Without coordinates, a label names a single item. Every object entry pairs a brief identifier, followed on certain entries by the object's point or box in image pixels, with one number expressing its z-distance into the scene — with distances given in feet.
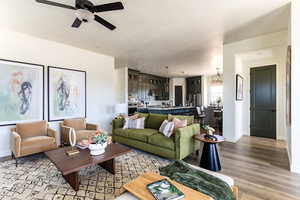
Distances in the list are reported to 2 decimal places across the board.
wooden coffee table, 6.39
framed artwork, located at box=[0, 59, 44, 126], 10.73
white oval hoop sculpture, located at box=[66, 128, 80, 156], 7.76
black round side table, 8.68
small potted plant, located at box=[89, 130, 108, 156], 7.64
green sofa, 9.36
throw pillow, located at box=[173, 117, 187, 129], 10.34
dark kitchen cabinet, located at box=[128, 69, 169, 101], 24.77
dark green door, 15.37
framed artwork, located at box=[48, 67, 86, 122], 13.08
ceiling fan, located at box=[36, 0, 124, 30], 6.48
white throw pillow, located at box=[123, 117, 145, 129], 12.89
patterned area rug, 6.57
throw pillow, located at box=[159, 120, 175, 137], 10.37
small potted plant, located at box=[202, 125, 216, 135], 9.23
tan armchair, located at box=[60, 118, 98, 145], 11.97
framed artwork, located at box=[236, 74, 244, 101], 14.35
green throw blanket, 4.44
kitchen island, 20.49
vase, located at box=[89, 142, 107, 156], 7.62
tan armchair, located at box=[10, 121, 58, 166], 9.31
